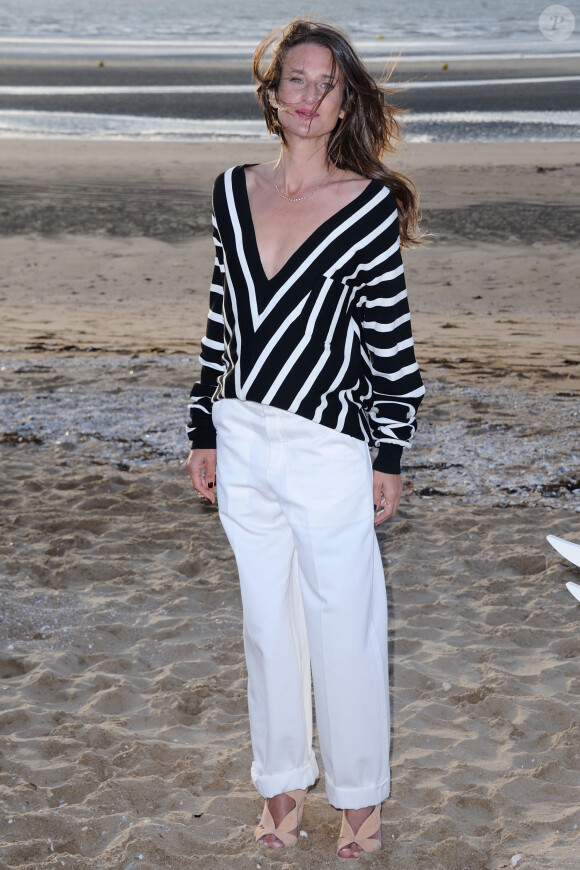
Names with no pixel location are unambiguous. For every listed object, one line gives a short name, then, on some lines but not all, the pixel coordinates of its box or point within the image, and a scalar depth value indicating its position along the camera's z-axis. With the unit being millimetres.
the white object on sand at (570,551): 3766
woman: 2396
